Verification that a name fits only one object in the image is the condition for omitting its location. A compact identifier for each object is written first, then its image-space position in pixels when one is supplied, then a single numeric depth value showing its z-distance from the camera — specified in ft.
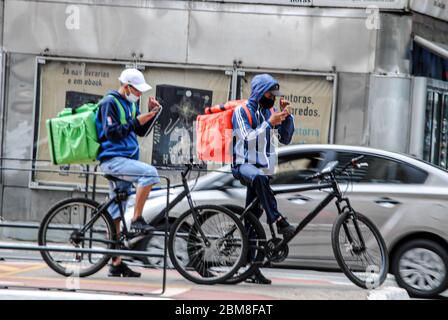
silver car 64.03
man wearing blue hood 53.98
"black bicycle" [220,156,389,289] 53.16
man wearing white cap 54.03
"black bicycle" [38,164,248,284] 53.67
